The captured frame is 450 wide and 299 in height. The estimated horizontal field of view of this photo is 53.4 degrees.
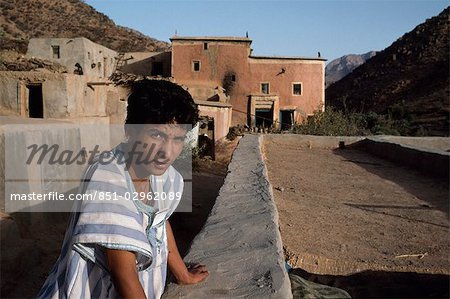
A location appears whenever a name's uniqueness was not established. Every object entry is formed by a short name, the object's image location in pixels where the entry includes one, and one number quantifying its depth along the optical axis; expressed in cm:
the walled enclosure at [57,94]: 998
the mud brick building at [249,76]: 2708
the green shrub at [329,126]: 1227
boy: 151
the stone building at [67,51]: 2480
